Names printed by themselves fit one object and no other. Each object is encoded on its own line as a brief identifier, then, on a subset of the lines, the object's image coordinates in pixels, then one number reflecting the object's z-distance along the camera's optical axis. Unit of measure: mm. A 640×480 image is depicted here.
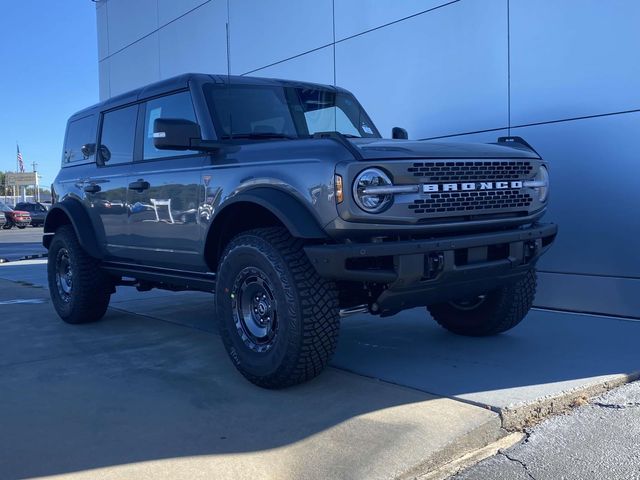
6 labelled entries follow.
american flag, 75338
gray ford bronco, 3746
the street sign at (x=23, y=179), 76438
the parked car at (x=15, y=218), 35656
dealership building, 6277
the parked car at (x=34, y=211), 36500
